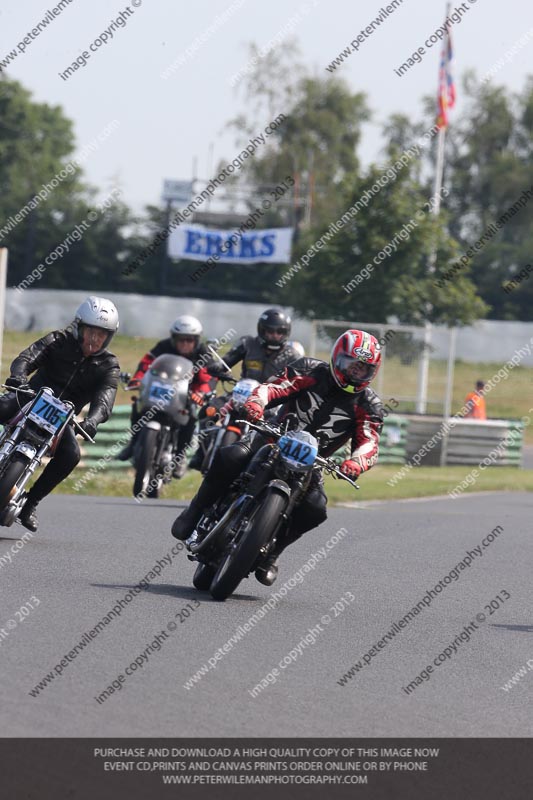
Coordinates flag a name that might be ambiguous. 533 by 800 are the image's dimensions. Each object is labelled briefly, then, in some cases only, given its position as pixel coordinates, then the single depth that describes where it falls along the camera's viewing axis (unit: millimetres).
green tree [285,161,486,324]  40125
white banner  56469
